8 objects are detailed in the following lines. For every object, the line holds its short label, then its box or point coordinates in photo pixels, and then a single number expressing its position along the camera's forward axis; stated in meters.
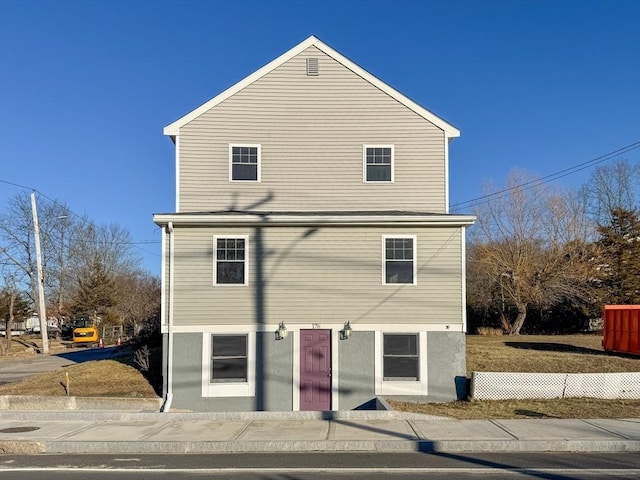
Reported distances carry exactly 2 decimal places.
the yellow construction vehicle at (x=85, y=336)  46.22
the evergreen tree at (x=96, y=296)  52.25
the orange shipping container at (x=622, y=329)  20.56
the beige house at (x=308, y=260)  15.94
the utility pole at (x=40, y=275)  36.78
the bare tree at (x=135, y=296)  36.66
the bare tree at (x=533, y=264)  35.53
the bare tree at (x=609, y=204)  44.27
